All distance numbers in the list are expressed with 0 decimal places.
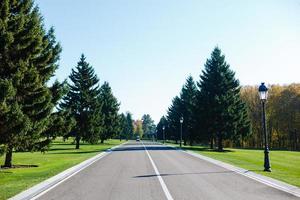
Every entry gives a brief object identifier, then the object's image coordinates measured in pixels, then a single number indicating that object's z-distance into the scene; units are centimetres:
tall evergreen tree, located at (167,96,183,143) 7302
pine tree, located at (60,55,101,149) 5112
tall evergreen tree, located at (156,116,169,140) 11593
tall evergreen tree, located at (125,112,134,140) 15105
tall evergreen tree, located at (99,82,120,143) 7412
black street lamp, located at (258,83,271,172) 1881
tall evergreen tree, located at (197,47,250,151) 4769
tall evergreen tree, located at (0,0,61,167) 1839
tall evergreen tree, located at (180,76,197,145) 6798
